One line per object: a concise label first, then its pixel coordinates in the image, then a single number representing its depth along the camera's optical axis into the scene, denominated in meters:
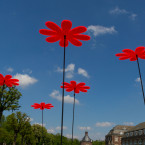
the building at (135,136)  49.78
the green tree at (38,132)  59.46
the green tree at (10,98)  27.83
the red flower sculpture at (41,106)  14.55
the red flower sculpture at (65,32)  7.64
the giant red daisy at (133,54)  10.11
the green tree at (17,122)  28.60
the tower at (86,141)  88.62
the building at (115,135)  69.44
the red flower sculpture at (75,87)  12.26
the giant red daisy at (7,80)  12.73
